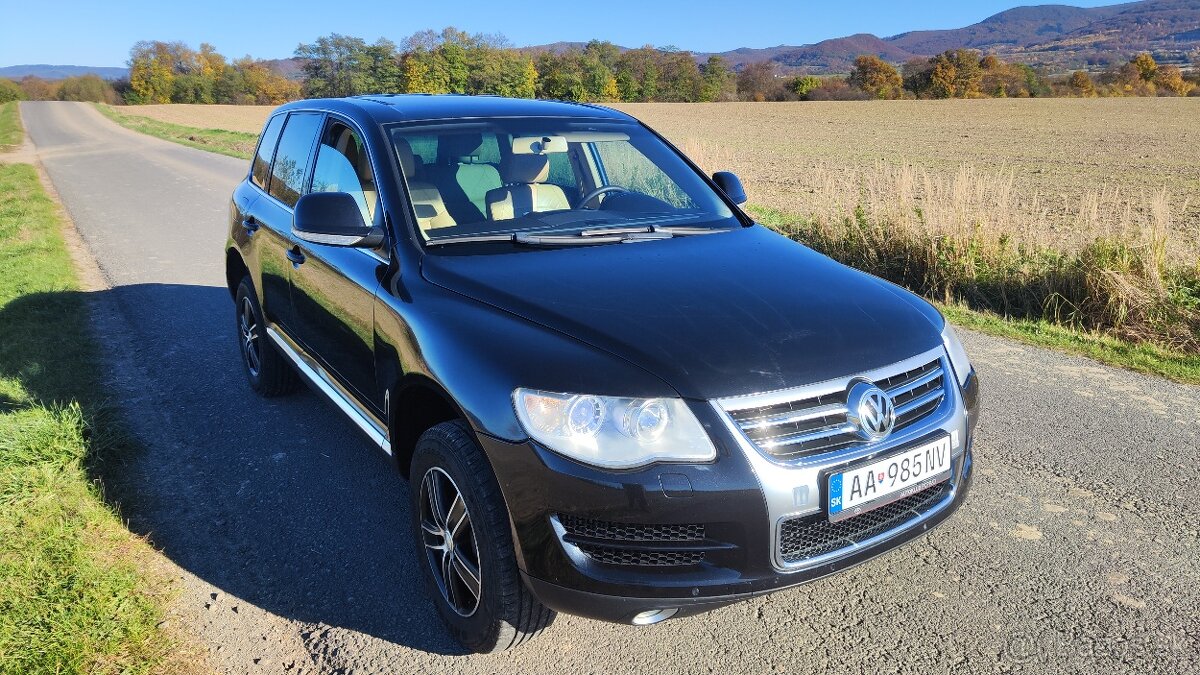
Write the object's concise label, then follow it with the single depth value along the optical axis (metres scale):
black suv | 2.30
